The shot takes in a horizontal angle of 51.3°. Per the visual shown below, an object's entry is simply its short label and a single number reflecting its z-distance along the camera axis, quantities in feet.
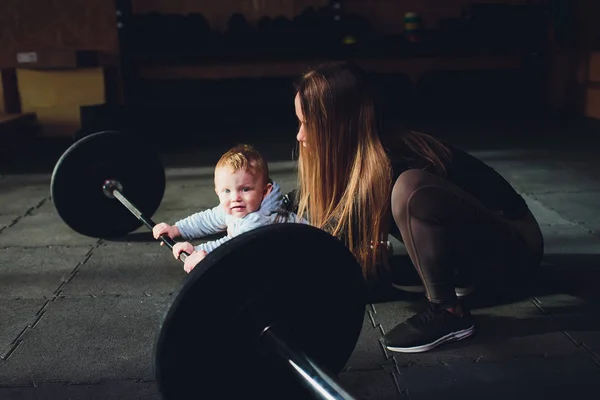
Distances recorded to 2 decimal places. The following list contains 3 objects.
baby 4.57
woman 4.08
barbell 2.91
